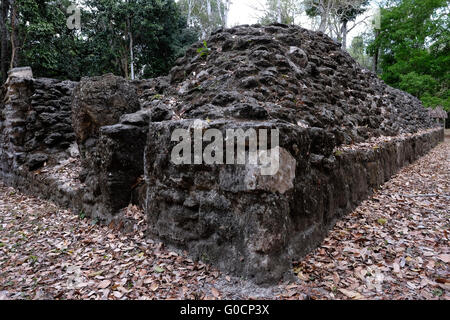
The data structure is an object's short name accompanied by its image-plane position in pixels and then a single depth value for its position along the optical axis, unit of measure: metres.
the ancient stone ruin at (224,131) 2.24
